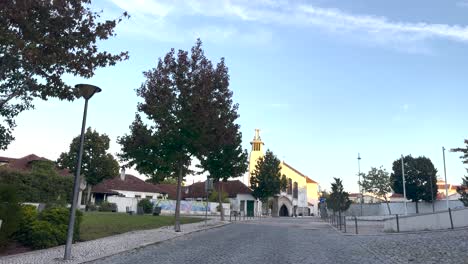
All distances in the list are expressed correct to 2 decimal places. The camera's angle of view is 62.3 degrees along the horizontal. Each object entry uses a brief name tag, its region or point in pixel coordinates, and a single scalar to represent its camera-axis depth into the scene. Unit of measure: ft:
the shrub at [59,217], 50.72
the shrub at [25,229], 46.21
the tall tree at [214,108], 76.33
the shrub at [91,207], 158.51
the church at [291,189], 279.69
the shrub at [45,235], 46.11
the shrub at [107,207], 162.38
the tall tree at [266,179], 228.22
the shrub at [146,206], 161.07
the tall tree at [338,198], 141.69
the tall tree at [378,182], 249.14
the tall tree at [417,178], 229.66
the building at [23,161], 177.66
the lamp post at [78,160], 39.83
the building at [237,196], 234.58
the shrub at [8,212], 41.16
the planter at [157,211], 140.36
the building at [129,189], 213.75
